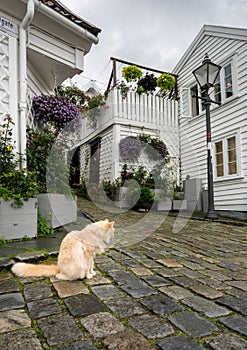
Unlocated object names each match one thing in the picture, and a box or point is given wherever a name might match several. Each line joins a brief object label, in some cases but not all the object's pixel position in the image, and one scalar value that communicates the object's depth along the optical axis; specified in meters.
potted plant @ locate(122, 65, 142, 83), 9.84
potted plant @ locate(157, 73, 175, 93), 10.34
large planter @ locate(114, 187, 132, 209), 8.46
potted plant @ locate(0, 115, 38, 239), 3.67
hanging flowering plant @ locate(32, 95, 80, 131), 5.50
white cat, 2.37
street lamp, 6.38
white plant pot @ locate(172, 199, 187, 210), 8.48
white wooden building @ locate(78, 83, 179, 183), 9.66
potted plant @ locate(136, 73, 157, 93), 10.26
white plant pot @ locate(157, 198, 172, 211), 8.19
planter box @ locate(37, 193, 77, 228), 4.36
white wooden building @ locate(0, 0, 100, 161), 4.55
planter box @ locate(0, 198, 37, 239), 3.65
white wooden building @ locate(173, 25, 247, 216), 8.03
